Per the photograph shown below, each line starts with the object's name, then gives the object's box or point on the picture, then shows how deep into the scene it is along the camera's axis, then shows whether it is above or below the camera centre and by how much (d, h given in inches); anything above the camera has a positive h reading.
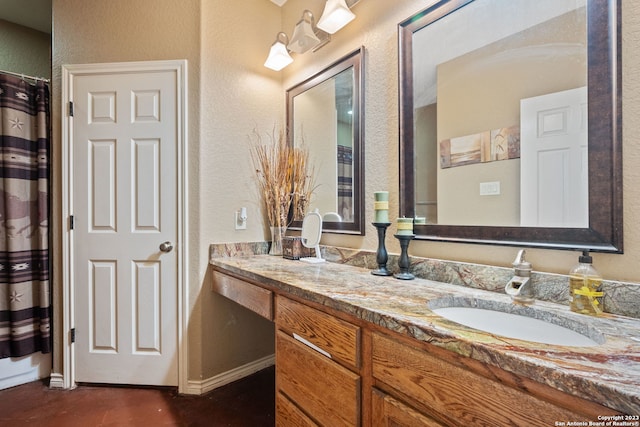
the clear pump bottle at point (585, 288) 32.4 -8.3
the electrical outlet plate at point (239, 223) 79.9 -2.7
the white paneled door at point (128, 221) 73.8 -1.8
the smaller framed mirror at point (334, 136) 65.6 +18.8
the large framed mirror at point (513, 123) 35.0 +12.5
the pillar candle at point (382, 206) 55.2 +1.0
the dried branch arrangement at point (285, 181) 80.5 +8.3
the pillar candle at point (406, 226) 51.2 -2.3
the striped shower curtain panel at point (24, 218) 72.1 -1.0
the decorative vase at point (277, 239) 80.4 -6.9
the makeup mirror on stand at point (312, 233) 69.9 -4.8
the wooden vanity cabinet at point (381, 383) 22.5 -16.4
